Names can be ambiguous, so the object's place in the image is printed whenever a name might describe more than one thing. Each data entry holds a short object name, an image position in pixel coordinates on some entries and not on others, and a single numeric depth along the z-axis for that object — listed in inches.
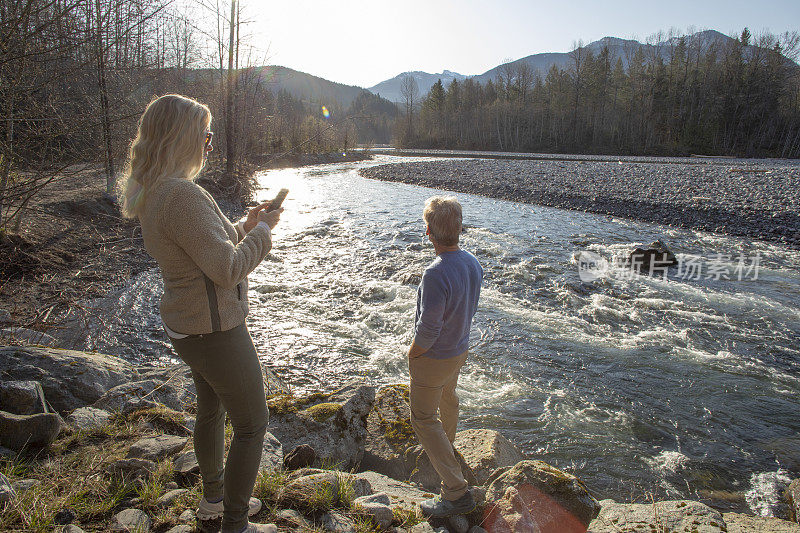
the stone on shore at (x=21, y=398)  127.0
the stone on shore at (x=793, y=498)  136.9
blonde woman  73.4
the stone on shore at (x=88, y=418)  128.7
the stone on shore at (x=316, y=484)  102.8
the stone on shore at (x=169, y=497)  98.7
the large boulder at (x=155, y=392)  148.9
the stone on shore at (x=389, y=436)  147.8
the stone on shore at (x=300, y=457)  129.5
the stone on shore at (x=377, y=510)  101.6
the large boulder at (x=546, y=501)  104.3
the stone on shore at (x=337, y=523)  95.6
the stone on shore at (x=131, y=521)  89.1
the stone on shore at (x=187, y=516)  93.5
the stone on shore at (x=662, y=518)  111.2
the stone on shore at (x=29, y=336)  193.6
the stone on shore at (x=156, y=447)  115.6
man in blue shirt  107.0
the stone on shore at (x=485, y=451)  136.3
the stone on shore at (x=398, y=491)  114.6
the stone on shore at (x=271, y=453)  118.9
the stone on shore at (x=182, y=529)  89.4
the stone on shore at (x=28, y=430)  112.7
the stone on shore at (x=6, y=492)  86.9
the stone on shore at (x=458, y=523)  107.3
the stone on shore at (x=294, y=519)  95.3
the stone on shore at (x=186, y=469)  108.8
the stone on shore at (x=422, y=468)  138.9
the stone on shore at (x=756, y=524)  115.0
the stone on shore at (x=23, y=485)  95.8
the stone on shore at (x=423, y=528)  101.2
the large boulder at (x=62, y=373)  148.2
